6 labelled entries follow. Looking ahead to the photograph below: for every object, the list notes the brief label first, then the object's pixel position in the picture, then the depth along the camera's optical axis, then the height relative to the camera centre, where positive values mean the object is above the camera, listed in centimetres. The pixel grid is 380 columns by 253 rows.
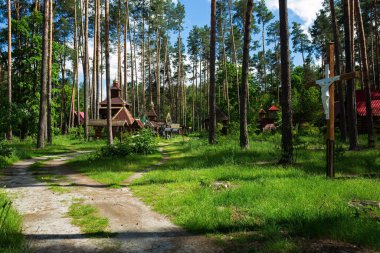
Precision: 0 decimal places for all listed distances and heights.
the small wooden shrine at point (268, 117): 4325 +180
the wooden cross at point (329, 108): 881 +58
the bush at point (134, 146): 1562 -83
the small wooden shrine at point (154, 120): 4622 +176
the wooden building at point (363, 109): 2975 +179
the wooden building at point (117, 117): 3325 +162
